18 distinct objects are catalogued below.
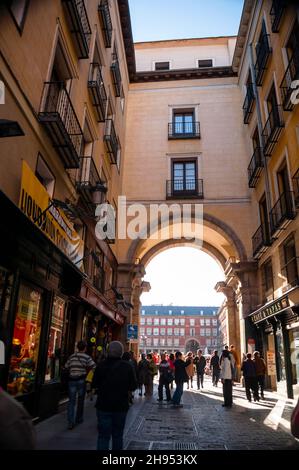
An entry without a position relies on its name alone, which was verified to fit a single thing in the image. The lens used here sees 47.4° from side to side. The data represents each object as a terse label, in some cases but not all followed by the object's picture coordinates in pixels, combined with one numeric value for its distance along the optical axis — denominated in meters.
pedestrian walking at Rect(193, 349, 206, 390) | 17.70
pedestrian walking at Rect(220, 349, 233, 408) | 10.60
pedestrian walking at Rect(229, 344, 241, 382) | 19.08
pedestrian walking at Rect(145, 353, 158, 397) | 13.88
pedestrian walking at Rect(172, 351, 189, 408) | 10.65
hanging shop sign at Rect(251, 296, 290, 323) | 12.26
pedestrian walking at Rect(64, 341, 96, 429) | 7.05
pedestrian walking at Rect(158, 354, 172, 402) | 12.41
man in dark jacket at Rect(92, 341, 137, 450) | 4.05
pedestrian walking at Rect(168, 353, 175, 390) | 14.35
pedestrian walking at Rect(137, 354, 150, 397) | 13.66
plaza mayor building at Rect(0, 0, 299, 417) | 6.84
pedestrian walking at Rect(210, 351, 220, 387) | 18.35
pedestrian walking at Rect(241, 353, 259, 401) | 11.58
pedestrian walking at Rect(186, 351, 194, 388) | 16.82
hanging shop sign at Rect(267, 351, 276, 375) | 14.84
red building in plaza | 100.50
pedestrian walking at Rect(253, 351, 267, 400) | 12.30
